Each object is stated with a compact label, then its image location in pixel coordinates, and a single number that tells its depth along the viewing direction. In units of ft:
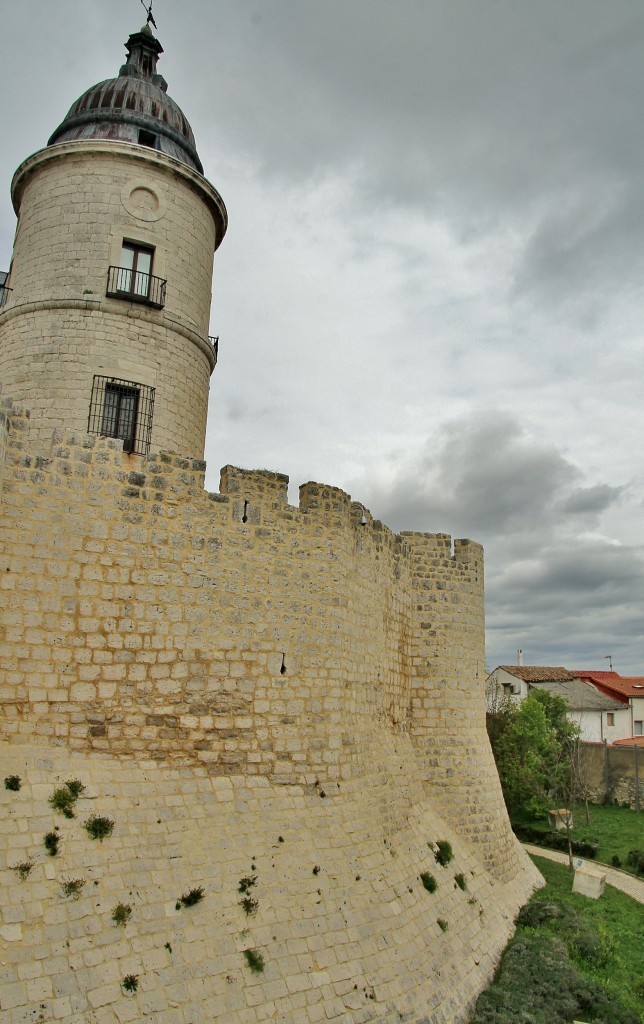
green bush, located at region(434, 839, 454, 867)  35.52
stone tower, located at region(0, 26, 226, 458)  41.27
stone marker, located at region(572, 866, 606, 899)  45.70
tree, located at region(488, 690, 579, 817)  71.56
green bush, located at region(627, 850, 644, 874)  55.88
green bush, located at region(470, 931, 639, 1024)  28.22
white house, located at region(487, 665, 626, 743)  133.59
